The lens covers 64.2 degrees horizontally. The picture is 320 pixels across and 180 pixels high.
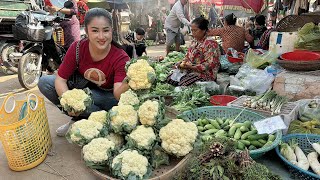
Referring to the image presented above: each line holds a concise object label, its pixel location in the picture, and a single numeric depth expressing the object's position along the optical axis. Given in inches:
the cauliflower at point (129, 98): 84.3
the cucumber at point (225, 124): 99.3
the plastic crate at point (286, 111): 101.0
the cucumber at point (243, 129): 94.0
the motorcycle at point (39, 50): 196.2
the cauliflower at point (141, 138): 73.5
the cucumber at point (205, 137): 83.3
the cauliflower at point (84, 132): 76.9
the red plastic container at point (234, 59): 202.7
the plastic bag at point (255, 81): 142.3
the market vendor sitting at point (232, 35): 231.6
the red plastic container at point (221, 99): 131.4
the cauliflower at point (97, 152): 70.8
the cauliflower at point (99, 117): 83.0
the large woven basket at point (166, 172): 68.9
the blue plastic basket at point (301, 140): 81.6
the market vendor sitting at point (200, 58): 148.8
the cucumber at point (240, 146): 84.0
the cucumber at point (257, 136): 89.7
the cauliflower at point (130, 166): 67.0
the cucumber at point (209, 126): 97.7
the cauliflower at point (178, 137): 72.2
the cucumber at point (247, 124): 96.1
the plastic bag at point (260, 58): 169.2
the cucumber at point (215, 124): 98.3
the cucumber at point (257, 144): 87.8
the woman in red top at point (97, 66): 96.1
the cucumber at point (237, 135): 90.4
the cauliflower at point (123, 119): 76.9
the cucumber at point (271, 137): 88.5
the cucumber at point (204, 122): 101.0
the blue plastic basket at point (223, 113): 105.2
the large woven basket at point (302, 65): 127.9
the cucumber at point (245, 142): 87.0
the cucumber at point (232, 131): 92.7
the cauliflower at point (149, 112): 76.3
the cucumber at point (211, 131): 93.8
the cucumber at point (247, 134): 90.4
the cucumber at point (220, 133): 89.6
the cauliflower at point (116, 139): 79.8
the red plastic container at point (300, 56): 140.9
